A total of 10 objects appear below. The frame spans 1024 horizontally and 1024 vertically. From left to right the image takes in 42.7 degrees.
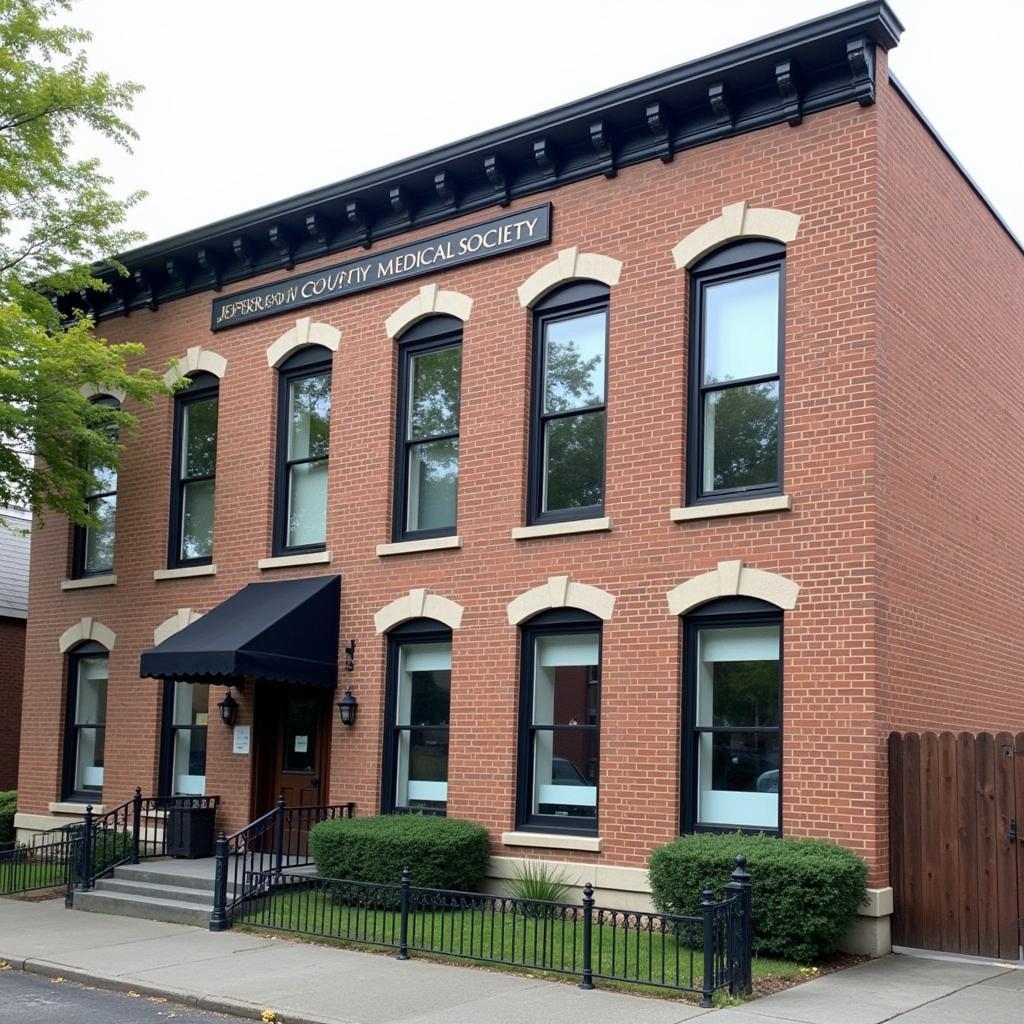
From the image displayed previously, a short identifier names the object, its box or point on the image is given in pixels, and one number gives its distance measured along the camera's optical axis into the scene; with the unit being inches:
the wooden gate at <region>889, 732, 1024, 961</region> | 458.3
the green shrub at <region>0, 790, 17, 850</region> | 808.3
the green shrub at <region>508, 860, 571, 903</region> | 529.0
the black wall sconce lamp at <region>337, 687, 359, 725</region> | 622.2
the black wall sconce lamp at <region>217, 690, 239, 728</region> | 674.8
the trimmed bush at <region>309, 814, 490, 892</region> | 530.9
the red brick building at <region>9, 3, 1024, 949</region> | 499.5
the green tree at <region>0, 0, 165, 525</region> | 666.8
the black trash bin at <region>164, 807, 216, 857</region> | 652.1
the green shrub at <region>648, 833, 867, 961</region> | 429.4
